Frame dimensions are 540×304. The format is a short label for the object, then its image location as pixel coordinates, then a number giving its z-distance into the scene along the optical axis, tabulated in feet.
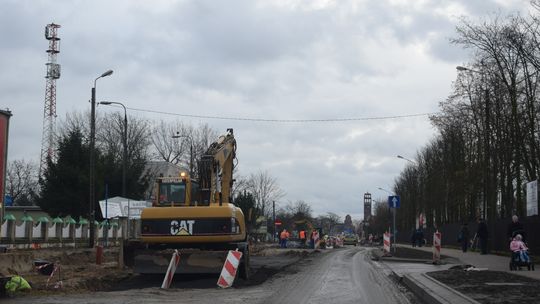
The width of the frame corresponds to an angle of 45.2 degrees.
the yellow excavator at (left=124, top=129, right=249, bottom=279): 54.90
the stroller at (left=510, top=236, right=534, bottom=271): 62.61
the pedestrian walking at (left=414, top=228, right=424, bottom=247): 173.15
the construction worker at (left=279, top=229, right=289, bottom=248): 187.32
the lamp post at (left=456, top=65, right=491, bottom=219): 110.93
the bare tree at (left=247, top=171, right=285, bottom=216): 347.56
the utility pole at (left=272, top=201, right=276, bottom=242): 383.43
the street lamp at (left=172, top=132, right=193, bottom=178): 234.54
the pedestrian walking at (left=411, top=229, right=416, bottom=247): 171.79
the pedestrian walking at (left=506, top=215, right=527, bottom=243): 64.34
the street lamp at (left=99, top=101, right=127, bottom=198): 122.12
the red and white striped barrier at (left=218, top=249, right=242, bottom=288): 52.16
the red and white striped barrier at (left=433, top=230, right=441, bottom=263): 80.97
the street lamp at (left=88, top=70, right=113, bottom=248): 109.09
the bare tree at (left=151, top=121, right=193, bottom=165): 248.52
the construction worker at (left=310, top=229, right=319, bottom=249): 182.75
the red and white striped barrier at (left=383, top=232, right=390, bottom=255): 106.39
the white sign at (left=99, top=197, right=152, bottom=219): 117.14
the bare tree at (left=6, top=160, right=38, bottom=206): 322.55
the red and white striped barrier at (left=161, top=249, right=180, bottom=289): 51.47
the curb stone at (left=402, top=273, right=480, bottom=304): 37.86
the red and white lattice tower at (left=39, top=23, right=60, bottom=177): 254.88
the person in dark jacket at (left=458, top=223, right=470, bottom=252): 112.71
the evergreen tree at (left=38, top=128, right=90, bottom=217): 168.45
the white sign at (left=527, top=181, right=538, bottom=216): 79.05
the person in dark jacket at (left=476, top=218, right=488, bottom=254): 99.76
